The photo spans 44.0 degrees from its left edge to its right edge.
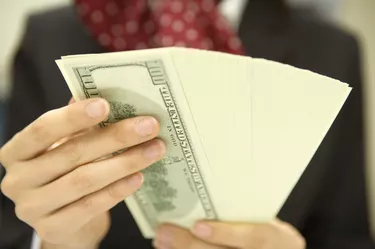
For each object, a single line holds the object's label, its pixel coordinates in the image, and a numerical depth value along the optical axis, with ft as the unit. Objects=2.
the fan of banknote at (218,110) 1.21
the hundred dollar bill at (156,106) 1.22
